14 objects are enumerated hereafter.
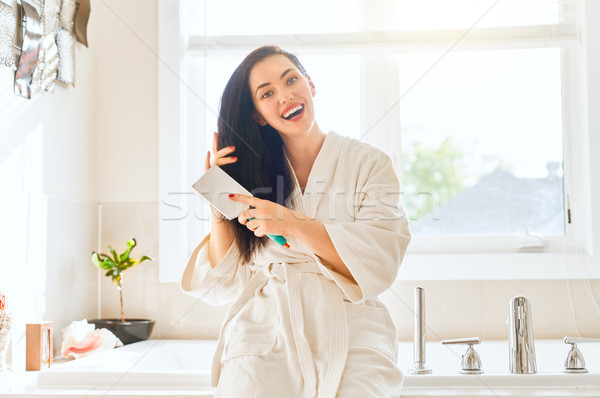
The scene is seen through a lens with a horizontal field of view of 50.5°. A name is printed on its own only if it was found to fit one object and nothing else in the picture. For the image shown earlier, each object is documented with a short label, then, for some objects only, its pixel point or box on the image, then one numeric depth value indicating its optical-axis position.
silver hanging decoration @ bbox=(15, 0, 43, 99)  1.74
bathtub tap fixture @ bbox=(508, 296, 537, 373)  1.52
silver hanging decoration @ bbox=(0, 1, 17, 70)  1.63
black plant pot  2.03
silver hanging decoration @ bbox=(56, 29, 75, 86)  1.97
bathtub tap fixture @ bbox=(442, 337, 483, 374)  1.53
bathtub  1.37
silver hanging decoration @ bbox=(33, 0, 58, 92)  1.84
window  2.22
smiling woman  1.27
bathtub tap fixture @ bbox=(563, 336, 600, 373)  1.53
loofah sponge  1.53
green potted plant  2.04
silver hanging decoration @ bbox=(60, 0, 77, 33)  2.00
